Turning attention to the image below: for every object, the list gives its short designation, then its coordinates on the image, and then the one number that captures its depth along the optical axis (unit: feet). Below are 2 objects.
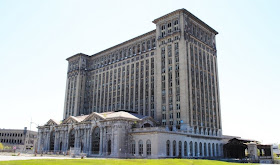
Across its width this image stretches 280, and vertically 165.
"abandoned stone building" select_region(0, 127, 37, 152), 540.27
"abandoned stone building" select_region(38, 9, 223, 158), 266.16
